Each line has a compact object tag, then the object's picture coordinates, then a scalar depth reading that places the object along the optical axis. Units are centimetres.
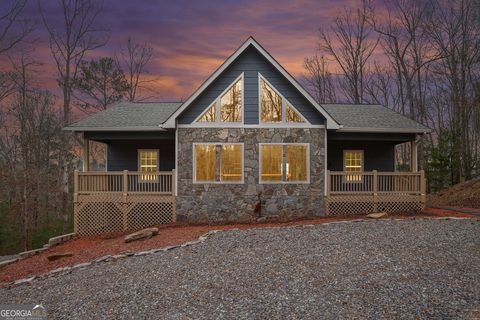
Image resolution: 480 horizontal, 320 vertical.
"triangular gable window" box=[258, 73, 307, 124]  1460
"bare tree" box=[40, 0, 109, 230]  2389
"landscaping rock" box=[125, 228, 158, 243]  1225
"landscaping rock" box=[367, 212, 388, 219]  1379
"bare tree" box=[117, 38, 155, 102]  3054
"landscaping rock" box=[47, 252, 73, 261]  1160
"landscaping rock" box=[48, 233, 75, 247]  1416
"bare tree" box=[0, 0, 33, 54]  1947
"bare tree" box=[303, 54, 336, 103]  3597
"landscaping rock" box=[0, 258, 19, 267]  1271
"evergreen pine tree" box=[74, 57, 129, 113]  2827
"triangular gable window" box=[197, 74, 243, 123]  1451
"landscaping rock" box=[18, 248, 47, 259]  1361
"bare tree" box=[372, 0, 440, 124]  2891
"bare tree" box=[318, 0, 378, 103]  3130
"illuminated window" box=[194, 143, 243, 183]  1452
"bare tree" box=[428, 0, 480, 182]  2530
